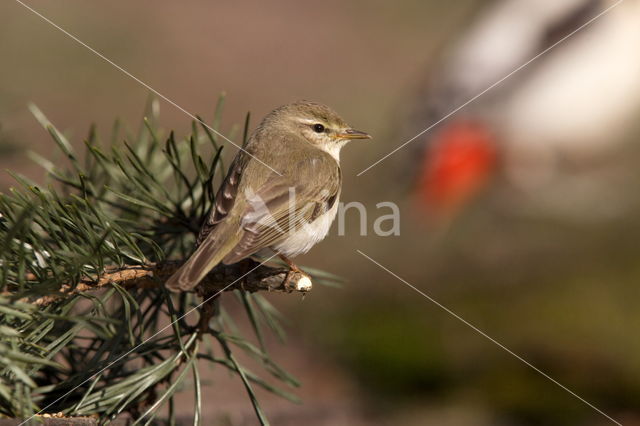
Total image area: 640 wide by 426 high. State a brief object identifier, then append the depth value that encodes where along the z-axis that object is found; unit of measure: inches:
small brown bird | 176.6
